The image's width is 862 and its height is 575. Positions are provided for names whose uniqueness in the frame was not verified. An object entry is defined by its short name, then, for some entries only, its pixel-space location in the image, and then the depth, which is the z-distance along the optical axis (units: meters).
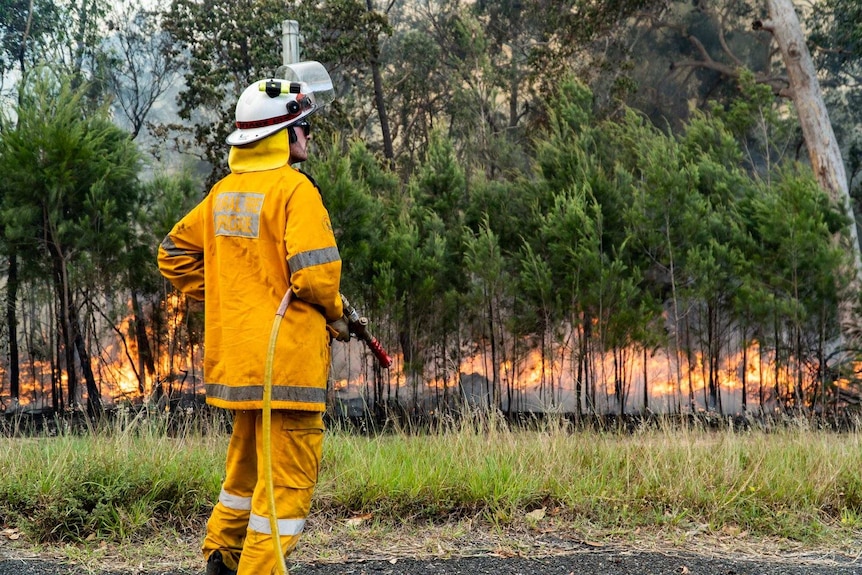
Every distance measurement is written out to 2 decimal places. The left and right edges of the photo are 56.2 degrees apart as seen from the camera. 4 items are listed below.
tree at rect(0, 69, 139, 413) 7.89
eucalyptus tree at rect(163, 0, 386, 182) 15.17
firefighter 2.84
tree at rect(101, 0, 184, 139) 19.02
